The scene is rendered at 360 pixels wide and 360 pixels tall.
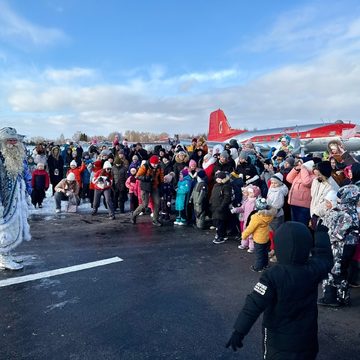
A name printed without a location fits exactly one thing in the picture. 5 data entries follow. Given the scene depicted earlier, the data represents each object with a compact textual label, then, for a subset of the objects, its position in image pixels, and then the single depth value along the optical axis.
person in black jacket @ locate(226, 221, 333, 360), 2.31
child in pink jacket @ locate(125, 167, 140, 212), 10.11
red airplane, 21.06
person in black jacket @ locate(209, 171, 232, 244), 7.41
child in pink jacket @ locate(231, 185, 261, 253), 6.97
